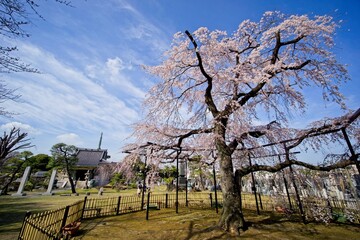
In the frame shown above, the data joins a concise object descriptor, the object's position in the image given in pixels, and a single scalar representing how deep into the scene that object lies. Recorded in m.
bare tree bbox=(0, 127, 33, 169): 8.45
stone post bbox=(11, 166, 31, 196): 19.36
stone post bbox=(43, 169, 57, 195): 20.55
